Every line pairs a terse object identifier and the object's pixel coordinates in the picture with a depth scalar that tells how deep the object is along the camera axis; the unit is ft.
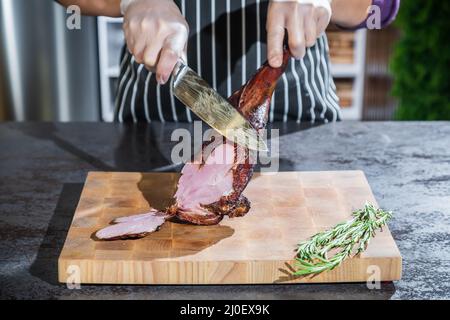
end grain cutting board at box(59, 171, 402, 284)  4.02
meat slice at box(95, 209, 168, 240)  4.22
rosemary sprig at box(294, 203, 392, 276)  3.98
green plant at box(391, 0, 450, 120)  15.43
